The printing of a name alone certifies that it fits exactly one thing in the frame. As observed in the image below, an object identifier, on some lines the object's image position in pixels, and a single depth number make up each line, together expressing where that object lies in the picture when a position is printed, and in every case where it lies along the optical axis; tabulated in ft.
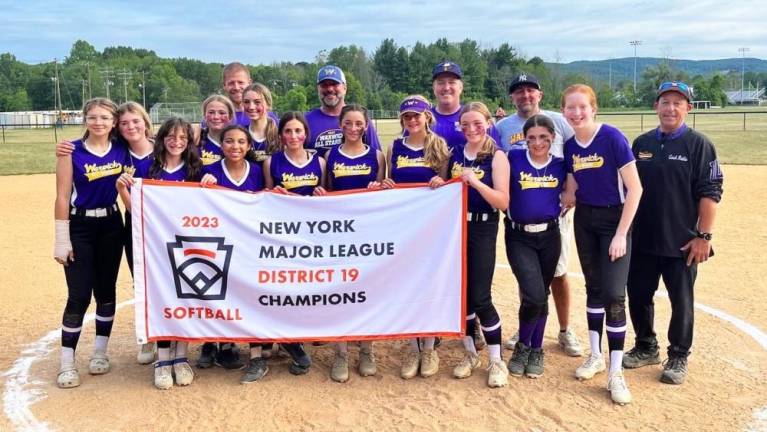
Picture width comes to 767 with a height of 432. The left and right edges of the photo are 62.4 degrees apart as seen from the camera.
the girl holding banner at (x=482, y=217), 15.74
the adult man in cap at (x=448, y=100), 18.51
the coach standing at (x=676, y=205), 15.90
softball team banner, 16.33
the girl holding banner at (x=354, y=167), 16.85
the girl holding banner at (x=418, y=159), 16.29
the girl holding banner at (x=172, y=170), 16.34
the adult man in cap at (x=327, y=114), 19.40
